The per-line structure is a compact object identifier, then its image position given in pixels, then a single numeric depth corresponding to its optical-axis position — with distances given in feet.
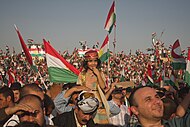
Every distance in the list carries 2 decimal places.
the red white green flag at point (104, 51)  15.46
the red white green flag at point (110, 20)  16.83
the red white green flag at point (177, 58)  20.16
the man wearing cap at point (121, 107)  11.01
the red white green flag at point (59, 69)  12.16
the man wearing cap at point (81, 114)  7.27
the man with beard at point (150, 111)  6.49
